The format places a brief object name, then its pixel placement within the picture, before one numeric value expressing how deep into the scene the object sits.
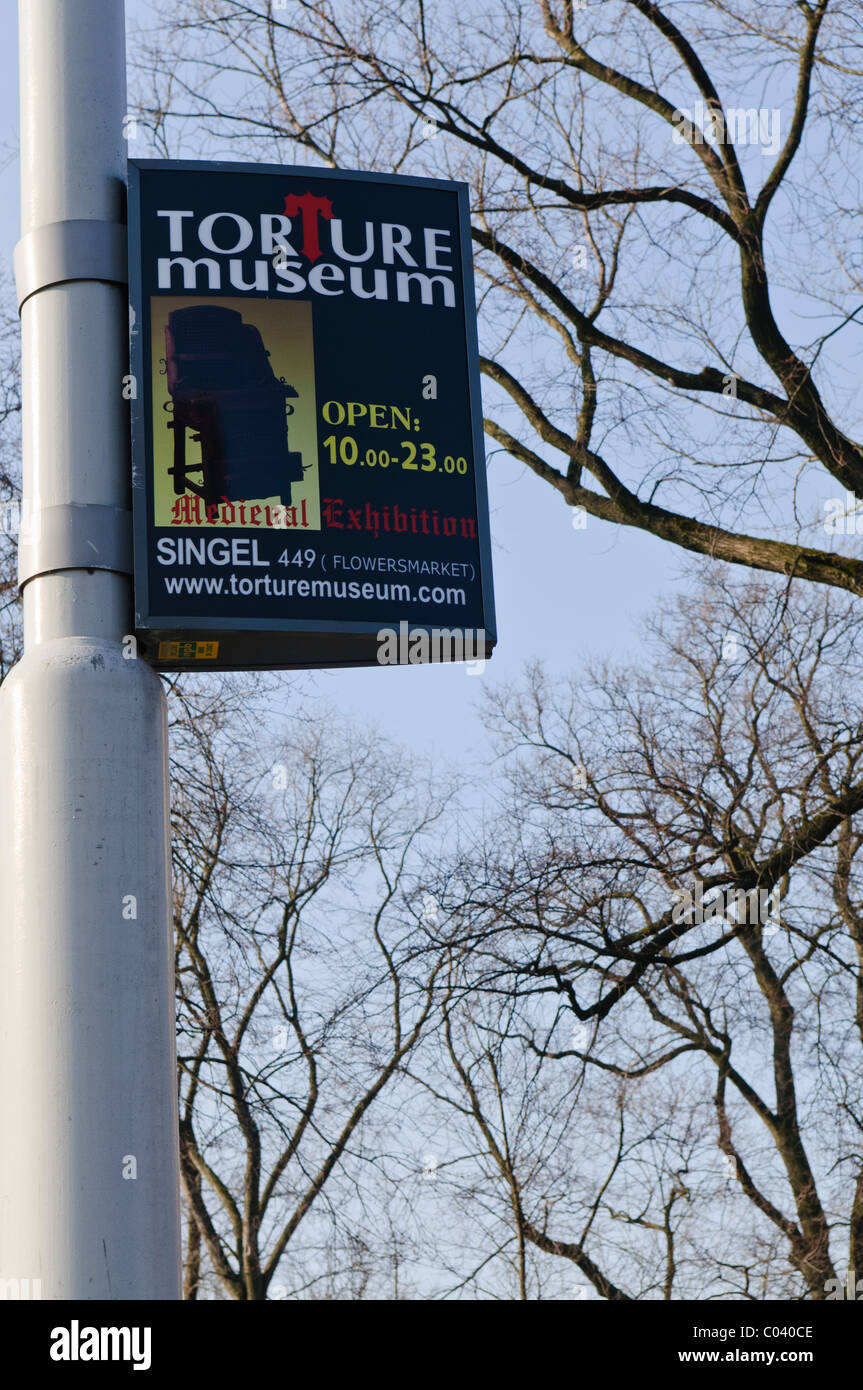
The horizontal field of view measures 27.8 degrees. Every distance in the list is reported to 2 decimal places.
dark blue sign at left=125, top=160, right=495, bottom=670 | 4.95
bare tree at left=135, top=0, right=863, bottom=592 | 13.38
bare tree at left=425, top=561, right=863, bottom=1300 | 14.49
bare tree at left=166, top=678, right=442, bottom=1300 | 17.09
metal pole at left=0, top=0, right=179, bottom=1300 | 4.13
